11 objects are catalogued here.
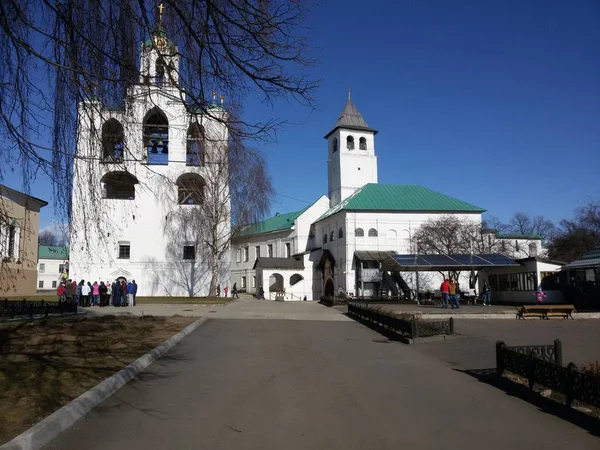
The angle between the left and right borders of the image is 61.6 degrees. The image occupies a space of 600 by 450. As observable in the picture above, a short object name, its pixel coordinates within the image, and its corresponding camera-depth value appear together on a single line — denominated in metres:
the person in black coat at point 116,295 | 32.62
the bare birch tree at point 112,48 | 6.23
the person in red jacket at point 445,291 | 29.33
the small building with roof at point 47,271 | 98.75
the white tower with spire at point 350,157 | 65.62
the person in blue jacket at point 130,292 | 32.94
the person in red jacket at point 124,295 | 32.91
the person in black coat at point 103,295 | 33.37
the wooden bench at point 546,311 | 22.39
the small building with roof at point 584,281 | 28.84
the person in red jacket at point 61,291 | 29.87
